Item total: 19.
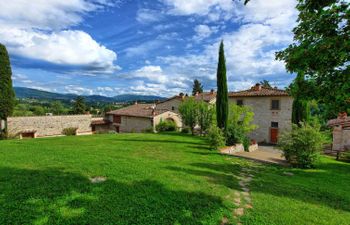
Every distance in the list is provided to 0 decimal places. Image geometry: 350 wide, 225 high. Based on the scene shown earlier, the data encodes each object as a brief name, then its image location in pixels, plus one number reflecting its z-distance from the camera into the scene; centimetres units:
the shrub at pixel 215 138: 1538
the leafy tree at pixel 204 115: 2438
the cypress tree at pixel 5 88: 2423
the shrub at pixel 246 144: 1881
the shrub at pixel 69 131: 3016
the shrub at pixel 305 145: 1195
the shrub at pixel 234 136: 1850
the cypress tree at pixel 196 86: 6488
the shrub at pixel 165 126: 2955
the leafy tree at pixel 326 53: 397
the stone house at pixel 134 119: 3083
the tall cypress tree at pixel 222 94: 2017
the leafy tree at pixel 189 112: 2517
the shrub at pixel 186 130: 2802
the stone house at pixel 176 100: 3724
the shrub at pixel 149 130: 2931
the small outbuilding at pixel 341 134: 1969
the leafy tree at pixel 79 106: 5522
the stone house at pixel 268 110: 2509
